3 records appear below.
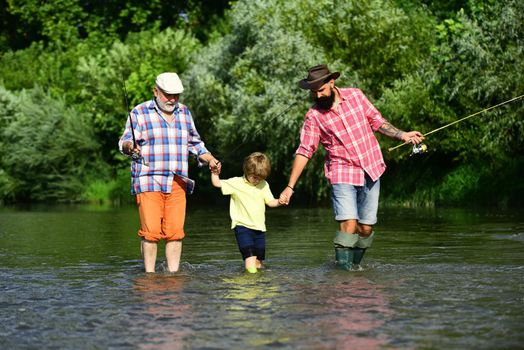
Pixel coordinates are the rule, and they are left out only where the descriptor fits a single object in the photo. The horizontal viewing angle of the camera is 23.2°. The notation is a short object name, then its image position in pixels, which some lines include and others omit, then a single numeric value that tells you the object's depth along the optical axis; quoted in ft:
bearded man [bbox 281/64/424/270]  37.22
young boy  38.73
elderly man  37.65
